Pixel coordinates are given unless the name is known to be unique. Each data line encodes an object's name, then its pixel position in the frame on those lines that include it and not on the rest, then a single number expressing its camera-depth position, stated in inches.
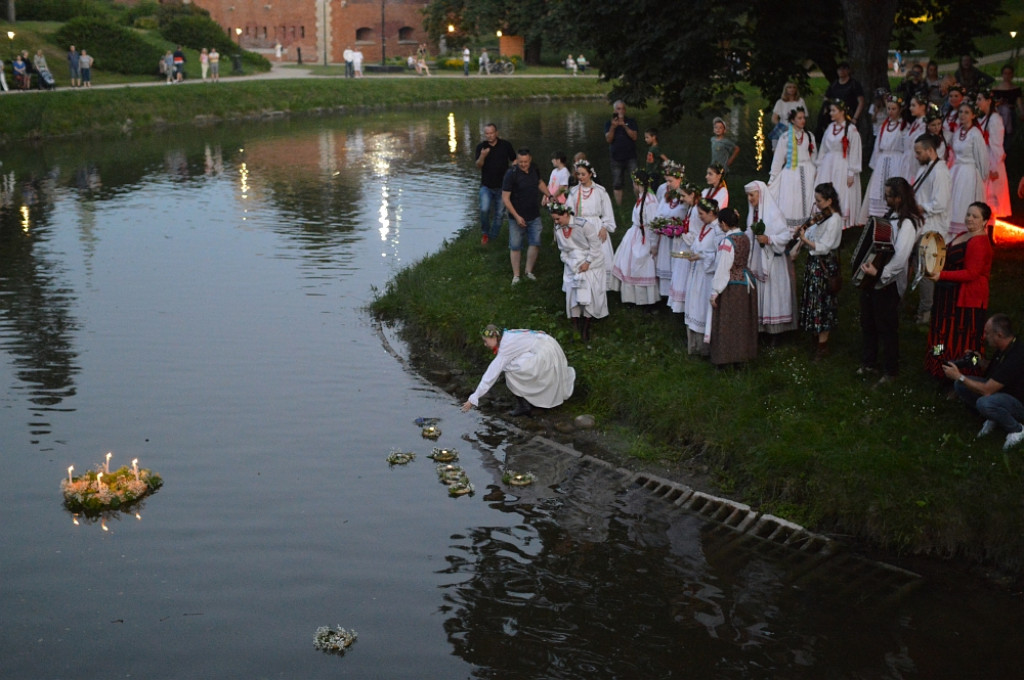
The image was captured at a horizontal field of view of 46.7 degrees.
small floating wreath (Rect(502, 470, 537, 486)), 452.1
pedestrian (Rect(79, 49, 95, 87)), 1852.9
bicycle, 2600.9
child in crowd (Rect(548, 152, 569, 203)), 705.6
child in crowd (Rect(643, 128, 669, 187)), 606.2
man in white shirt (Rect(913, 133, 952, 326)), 502.6
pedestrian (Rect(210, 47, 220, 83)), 2105.1
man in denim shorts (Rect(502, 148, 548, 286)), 668.1
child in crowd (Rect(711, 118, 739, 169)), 757.9
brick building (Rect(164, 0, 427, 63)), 2989.7
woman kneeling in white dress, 506.0
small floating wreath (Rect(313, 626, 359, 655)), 336.5
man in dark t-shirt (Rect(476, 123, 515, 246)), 762.8
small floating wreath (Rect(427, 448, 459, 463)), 474.6
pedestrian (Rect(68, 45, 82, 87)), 1830.7
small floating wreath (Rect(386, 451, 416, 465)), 470.9
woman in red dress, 446.6
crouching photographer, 407.8
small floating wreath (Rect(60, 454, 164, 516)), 428.8
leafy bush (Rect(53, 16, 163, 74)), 2031.3
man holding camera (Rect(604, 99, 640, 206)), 826.8
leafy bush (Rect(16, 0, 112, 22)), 2289.6
